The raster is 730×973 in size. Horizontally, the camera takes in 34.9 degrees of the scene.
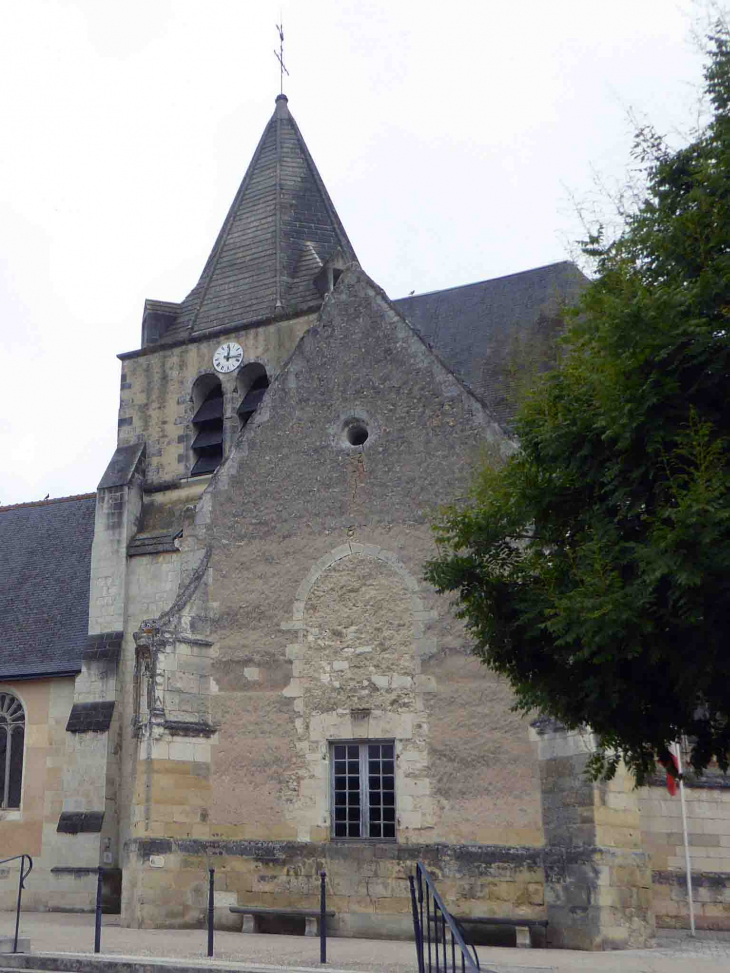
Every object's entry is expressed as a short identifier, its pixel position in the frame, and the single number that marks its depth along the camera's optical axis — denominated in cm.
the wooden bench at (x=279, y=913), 1300
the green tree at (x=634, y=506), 769
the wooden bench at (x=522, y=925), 1184
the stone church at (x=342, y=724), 1259
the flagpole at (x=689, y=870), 1374
